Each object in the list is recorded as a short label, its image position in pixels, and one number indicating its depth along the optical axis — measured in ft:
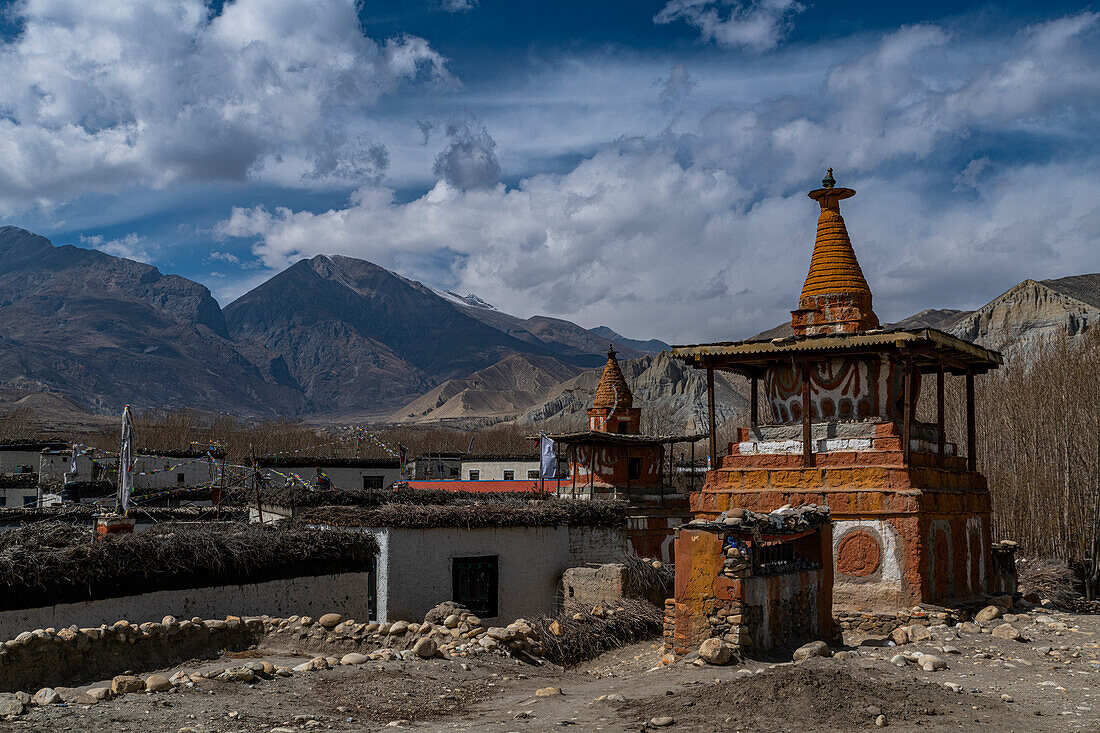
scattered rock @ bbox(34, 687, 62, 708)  32.81
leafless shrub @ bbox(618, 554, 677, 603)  60.70
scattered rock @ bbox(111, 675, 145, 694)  34.42
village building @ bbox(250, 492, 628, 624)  64.80
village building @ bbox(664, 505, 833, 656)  41.65
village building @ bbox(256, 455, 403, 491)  150.71
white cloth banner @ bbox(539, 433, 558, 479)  109.29
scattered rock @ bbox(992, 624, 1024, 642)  46.01
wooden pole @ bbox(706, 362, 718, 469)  61.58
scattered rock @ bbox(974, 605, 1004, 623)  51.42
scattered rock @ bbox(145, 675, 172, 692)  34.73
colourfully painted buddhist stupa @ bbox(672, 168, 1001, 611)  53.01
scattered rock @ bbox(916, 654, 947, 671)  39.48
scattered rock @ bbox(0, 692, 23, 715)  31.45
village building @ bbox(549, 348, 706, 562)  94.58
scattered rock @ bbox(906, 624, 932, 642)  46.24
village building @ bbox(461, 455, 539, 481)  179.63
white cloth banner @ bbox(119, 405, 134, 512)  53.75
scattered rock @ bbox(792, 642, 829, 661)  40.83
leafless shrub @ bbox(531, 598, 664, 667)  50.19
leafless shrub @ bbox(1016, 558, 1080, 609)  76.07
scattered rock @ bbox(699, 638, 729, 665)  40.04
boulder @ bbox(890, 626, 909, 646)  46.42
